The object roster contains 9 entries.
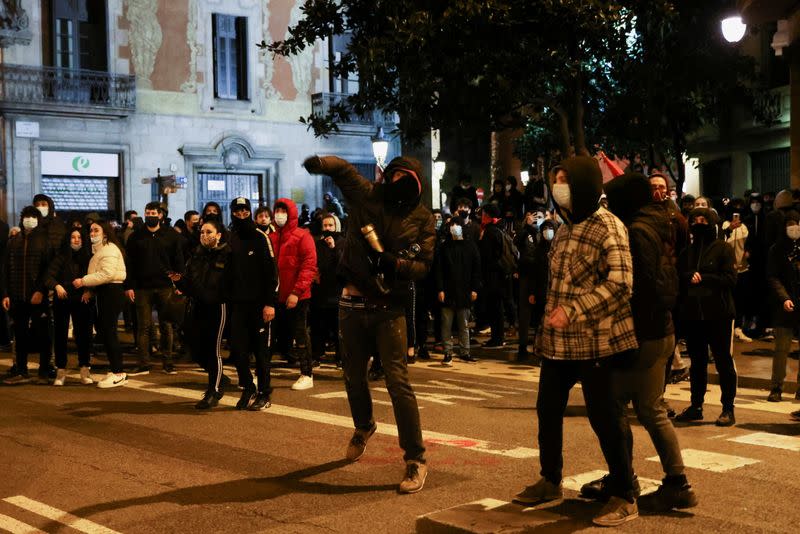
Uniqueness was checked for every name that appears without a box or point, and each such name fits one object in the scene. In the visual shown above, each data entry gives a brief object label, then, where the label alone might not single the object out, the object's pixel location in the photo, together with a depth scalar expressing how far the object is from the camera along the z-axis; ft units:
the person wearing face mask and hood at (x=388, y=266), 21.62
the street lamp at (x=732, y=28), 51.19
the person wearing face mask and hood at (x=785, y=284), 32.49
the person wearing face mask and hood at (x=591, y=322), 18.49
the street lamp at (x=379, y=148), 76.33
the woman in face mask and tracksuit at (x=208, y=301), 32.71
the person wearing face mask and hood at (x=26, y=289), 38.50
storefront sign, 87.35
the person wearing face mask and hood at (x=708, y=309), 29.37
